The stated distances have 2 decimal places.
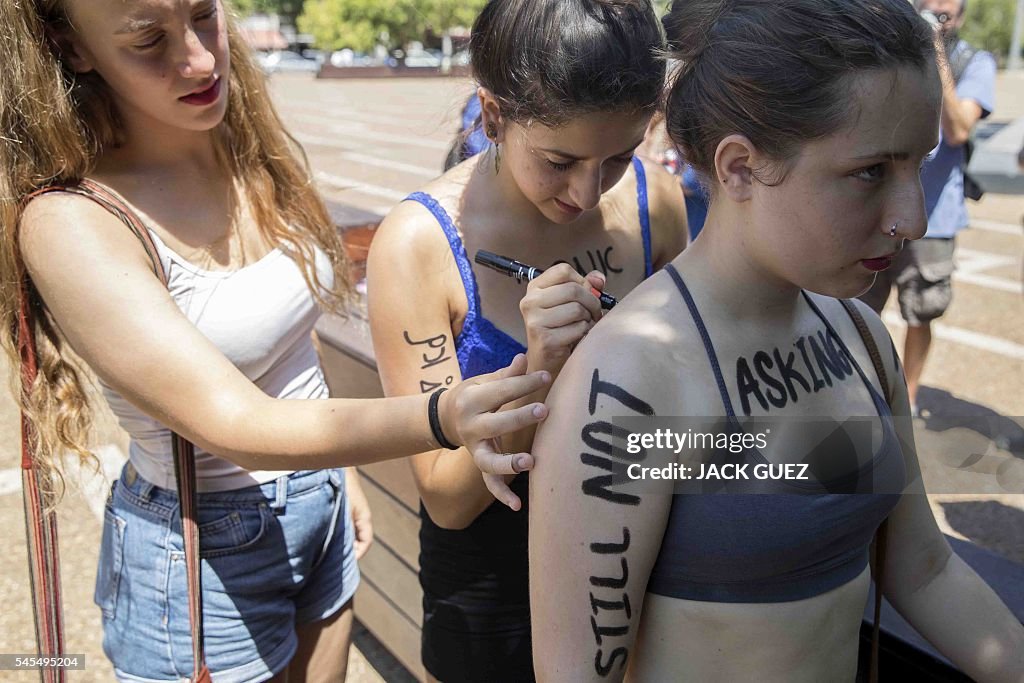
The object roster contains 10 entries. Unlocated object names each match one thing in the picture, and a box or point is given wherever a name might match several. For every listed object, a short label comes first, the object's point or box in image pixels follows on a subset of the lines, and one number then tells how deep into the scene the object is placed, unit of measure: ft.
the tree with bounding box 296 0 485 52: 135.54
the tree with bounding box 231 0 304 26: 174.79
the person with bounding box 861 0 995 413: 14.07
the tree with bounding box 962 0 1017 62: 104.78
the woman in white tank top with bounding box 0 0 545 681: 4.75
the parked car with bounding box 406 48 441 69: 110.30
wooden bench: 9.22
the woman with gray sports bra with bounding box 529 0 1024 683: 3.99
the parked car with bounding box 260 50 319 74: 134.92
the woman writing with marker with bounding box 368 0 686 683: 4.95
